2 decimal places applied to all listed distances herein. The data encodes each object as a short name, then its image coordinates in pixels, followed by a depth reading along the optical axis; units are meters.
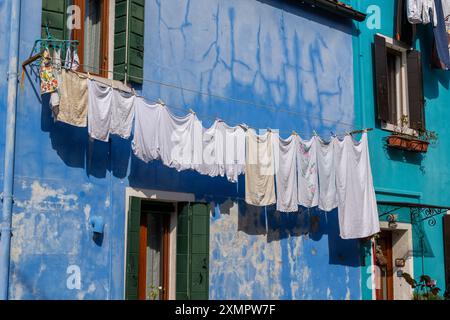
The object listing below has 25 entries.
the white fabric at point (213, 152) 9.19
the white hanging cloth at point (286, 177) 9.95
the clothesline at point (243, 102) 9.07
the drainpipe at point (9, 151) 7.59
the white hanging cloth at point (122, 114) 8.45
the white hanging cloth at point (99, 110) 8.20
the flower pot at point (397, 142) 12.63
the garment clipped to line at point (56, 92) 7.94
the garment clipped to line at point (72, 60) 8.34
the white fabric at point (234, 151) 9.50
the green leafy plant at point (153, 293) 9.27
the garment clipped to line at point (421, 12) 13.14
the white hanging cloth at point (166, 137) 8.65
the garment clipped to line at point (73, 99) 7.98
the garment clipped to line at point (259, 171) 9.67
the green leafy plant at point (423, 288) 11.96
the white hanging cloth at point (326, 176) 10.55
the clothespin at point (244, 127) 9.71
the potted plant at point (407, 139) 12.66
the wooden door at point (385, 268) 12.29
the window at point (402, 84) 12.94
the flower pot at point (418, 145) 13.05
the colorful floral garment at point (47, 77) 7.93
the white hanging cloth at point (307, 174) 10.23
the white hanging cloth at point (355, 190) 10.89
